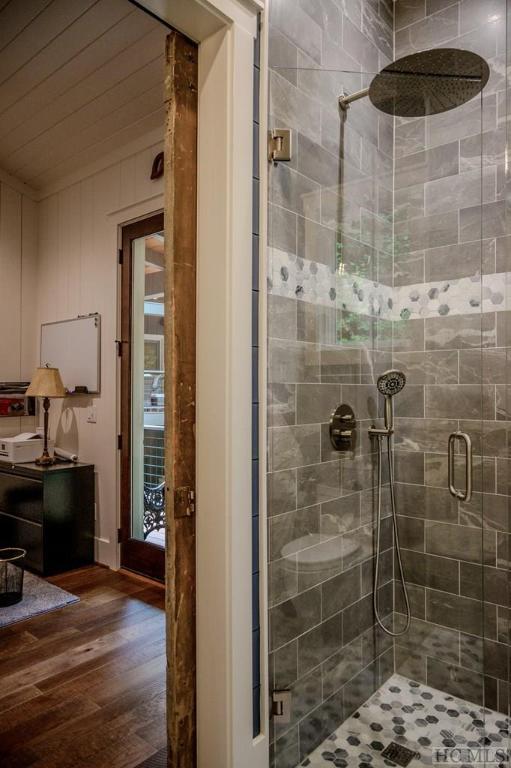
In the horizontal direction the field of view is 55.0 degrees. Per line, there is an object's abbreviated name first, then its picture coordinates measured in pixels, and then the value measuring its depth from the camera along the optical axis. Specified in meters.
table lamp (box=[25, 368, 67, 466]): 3.70
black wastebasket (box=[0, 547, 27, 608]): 2.95
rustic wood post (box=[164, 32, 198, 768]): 1.45
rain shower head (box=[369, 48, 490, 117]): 1.77
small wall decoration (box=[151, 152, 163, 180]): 3.18
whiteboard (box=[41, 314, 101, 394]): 3.73
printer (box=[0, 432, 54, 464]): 3.72
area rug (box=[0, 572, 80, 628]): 2.84
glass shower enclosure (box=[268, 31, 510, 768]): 1.68
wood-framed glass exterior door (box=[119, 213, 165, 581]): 3.49
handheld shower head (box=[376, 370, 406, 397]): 1.97
